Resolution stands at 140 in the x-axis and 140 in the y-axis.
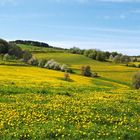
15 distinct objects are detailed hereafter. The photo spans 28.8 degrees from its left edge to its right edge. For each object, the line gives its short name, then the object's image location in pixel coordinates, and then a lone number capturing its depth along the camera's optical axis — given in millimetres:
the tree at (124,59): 112183
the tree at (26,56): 74449
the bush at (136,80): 57362
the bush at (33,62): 70785
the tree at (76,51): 119087
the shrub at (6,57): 69973
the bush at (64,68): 67890
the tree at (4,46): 80466
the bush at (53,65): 69582
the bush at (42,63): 70754
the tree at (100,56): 106606
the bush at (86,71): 67150
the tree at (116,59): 109777
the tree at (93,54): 106909
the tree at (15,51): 80201
